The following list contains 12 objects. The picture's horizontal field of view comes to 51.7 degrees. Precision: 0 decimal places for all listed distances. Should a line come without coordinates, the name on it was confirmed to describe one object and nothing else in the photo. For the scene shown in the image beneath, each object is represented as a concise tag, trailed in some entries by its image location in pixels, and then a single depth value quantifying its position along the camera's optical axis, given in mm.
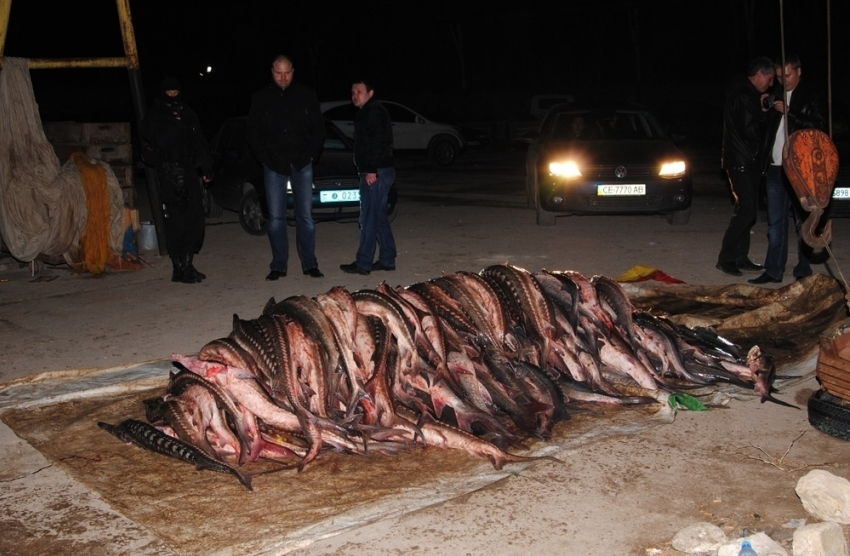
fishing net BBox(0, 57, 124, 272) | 9727
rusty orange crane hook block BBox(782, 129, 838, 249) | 4914
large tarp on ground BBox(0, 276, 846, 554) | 4230
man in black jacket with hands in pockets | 9188
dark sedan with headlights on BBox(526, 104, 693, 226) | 11750
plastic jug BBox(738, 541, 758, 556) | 3706
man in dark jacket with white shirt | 8141
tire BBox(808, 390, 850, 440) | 5020
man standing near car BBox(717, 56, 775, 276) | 8969
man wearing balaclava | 9211
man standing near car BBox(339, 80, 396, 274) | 9367
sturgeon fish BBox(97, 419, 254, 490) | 4670
